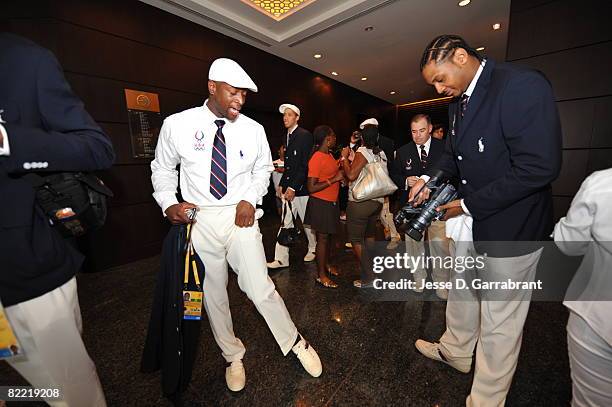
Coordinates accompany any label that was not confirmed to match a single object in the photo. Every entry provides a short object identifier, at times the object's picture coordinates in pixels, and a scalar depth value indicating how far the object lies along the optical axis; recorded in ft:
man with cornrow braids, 3.26
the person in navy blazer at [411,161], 7.63
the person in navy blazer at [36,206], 2.45
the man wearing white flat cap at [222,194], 4.63
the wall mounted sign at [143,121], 11.21
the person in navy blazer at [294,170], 9.59
